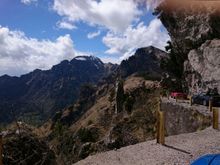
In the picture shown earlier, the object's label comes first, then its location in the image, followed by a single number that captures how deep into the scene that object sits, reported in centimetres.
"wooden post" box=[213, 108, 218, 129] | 740
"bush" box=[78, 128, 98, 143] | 1744
